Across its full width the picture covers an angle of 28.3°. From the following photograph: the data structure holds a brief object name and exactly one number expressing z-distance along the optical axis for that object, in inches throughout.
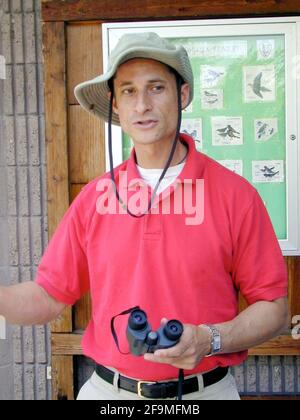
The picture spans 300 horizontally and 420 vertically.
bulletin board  123.5
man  68.6
